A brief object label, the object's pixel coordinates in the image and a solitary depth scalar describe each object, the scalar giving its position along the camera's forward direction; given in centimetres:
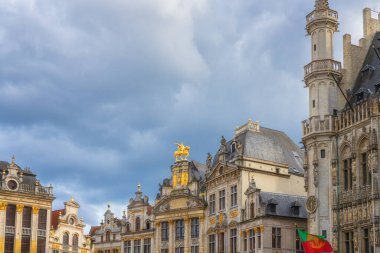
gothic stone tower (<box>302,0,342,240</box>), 5981
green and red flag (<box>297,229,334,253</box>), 5556
